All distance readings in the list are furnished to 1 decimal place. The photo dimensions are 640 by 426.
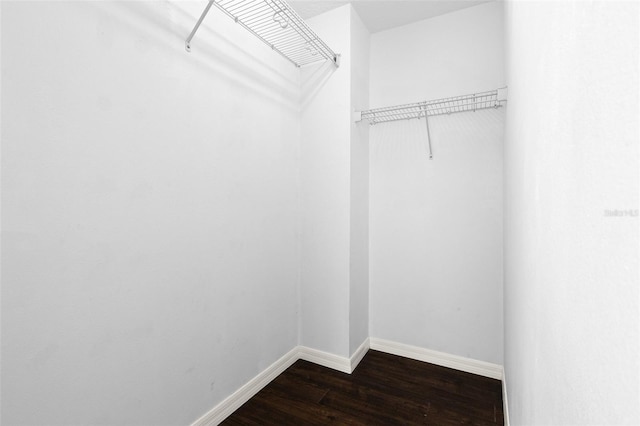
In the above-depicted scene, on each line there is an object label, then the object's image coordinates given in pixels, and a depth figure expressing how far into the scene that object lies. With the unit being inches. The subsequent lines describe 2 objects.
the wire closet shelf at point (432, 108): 76.8
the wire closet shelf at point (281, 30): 58.2
